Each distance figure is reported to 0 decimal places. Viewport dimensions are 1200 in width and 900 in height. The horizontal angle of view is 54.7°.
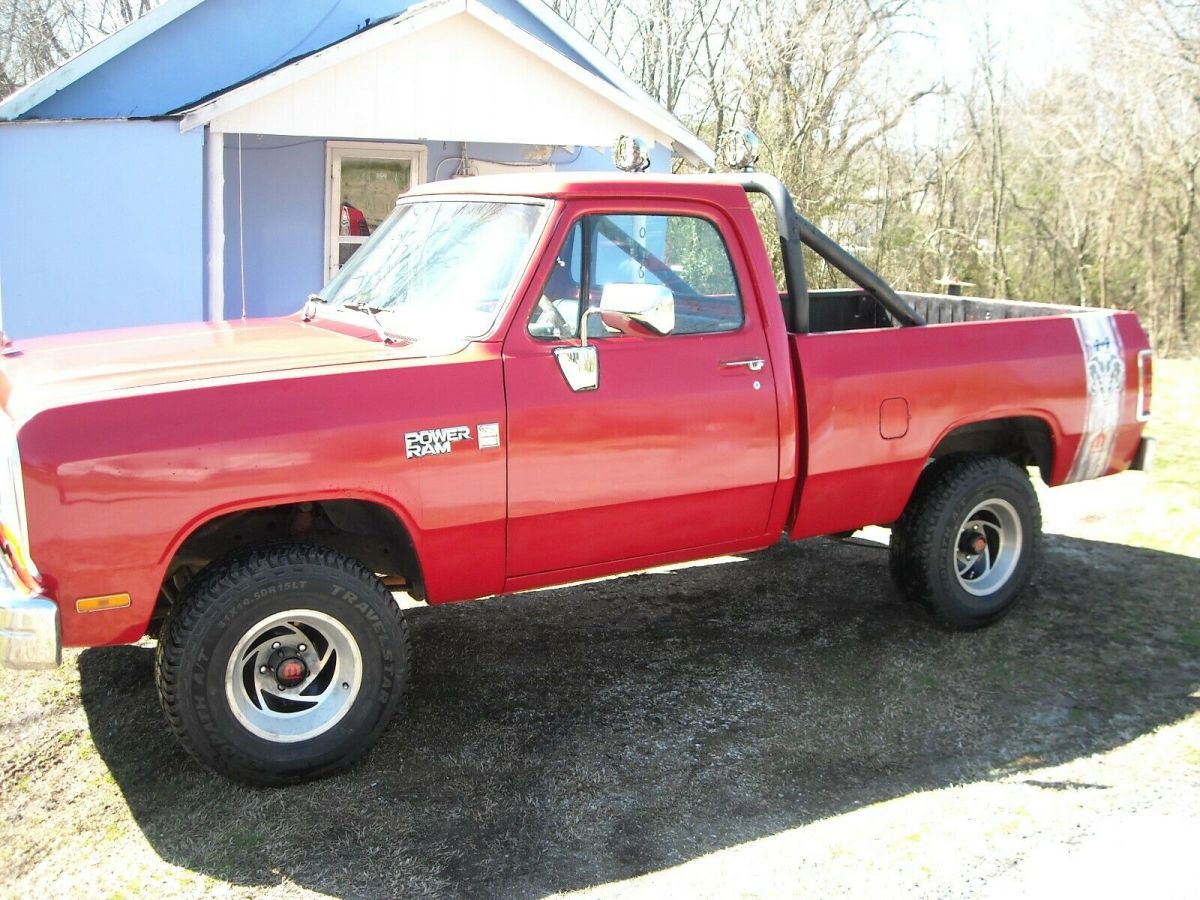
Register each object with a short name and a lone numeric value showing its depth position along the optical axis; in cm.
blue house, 1005
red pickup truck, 362
